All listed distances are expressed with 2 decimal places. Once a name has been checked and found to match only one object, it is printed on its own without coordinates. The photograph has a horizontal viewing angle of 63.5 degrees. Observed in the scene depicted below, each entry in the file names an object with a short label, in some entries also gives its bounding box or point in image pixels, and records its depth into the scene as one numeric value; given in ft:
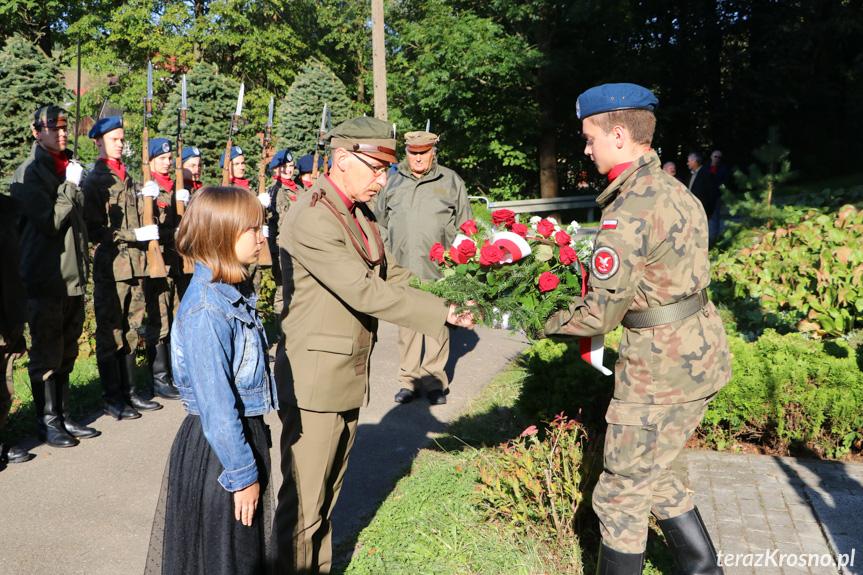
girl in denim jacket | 8.38
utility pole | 59.00
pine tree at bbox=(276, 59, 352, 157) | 76.79
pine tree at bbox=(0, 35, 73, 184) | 40.11
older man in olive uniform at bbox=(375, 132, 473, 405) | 21.38
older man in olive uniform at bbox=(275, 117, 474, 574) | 10.39
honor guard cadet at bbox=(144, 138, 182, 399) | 22.21
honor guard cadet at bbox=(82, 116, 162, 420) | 20.36
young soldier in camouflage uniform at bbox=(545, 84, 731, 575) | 9.61
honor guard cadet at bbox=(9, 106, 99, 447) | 17.89
